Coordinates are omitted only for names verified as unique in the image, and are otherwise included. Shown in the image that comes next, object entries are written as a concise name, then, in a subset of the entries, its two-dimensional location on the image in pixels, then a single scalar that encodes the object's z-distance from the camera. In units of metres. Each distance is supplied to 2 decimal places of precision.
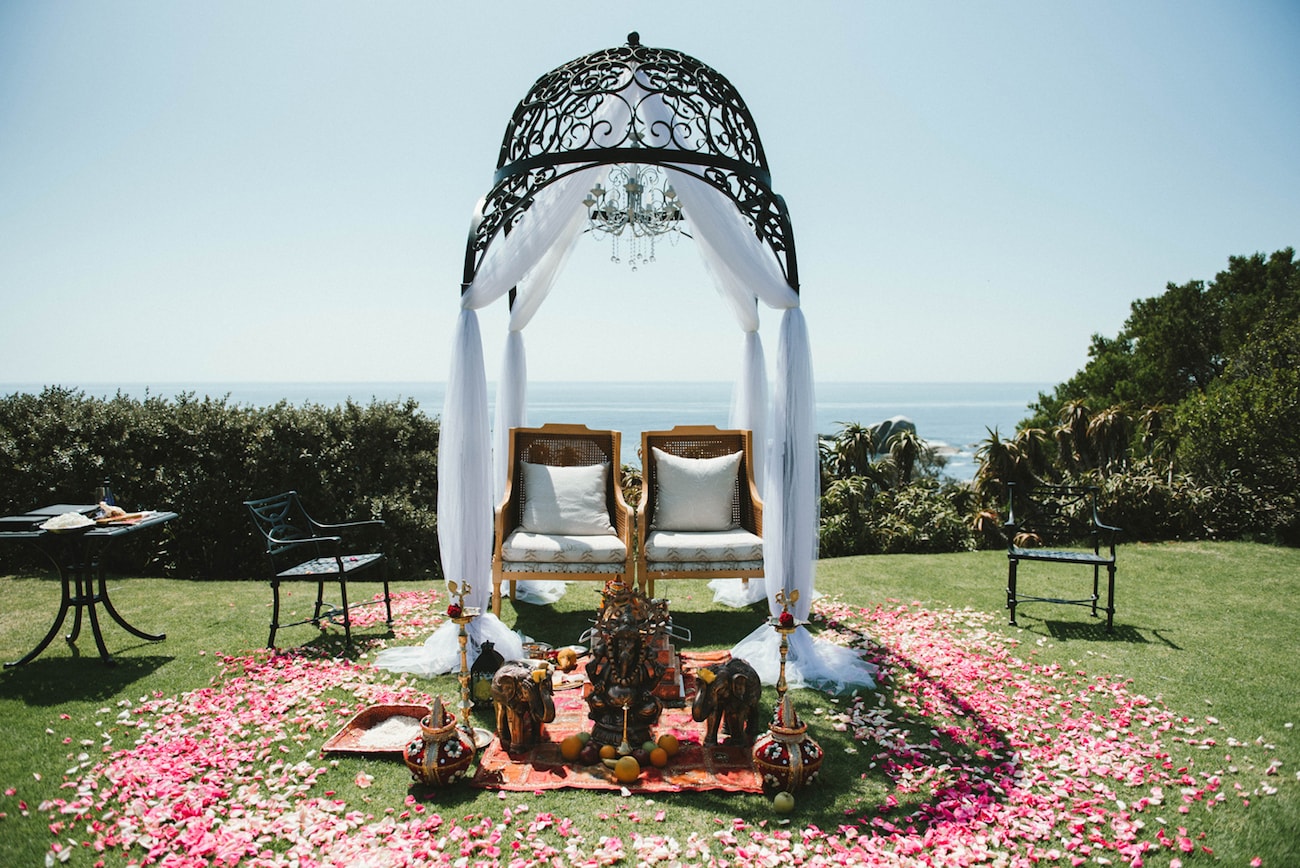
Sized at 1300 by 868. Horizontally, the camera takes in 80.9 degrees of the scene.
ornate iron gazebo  4.59
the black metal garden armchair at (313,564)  4.61
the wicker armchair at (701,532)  5.09
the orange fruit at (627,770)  3.11
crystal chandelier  5.52
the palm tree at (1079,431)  12.04
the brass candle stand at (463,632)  3.29
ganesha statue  3.32
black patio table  4.29
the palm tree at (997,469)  10.60
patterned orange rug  3.11
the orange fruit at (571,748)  3.28
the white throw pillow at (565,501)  5.52
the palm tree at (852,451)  9.90
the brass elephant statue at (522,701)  3.31
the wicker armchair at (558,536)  5.04
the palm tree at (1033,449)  10.90
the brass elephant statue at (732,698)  3.35
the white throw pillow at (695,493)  5.56
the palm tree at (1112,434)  11.58
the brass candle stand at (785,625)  3.30
